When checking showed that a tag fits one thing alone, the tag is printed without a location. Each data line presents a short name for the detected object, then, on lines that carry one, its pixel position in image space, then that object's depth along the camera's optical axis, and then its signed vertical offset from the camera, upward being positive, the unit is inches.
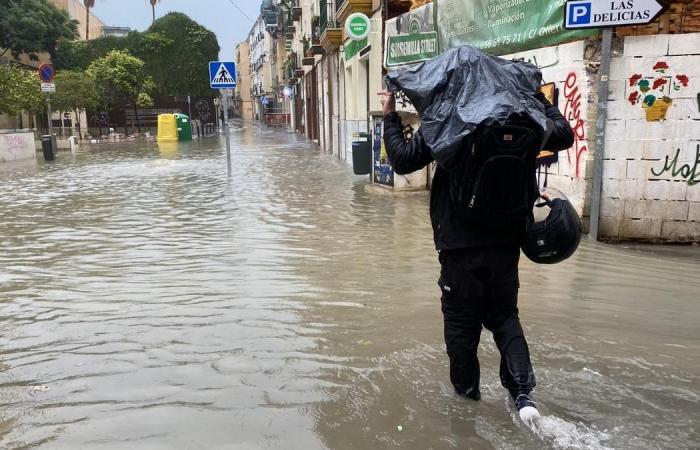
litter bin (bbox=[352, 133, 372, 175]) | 507.5 -30.9
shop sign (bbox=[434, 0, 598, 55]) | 284.5 +49.8
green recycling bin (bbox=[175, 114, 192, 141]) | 1293.6 -16.3
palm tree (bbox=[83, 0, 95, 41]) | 2438.4 +437.2
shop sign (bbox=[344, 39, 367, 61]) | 604.7 +74.1
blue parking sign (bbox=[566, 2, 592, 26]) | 248.8 +41.9
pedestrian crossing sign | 565.3 +42.3
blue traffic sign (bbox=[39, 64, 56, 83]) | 807.7 +65.0
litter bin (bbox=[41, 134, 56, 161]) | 802.8 -34.4
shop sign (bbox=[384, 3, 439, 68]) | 418.3 +57.3
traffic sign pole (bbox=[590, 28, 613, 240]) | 255.3 -7.7
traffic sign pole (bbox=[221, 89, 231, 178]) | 542.6 -0.2
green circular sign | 535.5 +80.8
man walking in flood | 111.0 -28.2
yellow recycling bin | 1269.7 -17.5
